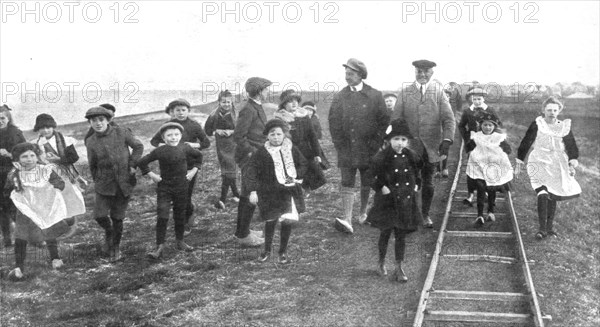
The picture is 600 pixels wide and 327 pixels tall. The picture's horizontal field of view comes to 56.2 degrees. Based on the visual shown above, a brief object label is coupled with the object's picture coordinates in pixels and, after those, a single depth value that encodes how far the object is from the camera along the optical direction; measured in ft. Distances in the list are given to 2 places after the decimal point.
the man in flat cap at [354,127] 24.68
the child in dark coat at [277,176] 21.06
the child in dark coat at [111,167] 22.07
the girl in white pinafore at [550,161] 24.63
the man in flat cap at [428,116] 24.89
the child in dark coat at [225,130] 28.63
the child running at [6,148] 24.04
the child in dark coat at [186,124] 24.77
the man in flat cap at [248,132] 23.07
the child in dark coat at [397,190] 19.56
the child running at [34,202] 21.12
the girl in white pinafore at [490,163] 26.00
